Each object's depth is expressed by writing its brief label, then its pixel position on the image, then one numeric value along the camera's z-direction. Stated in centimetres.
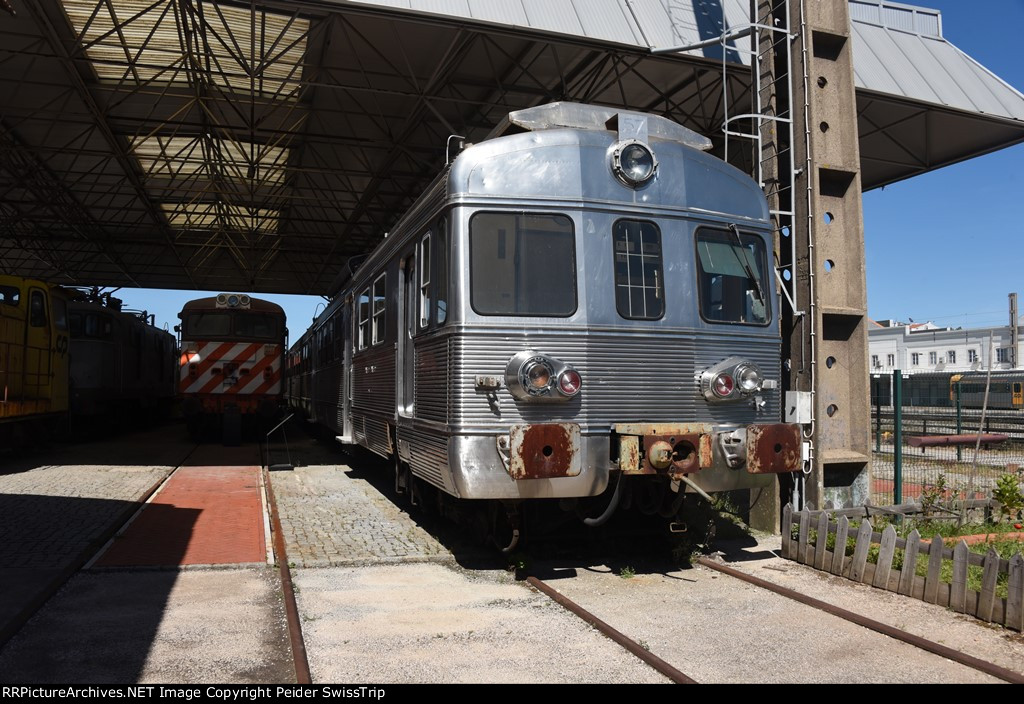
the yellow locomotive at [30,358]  1281
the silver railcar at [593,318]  565
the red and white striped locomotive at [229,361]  1639
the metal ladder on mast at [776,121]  786
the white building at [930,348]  5008
